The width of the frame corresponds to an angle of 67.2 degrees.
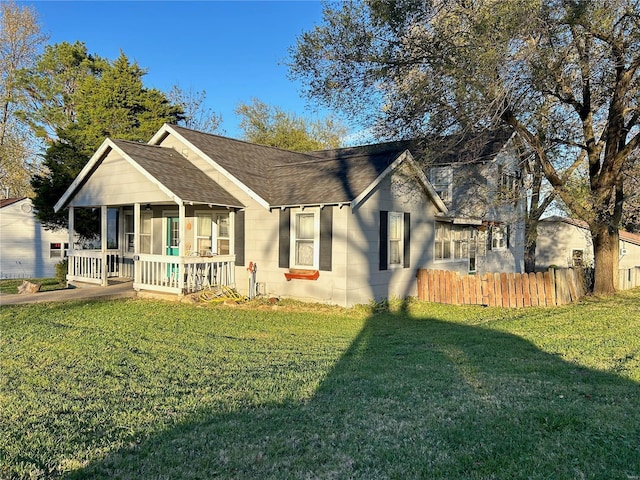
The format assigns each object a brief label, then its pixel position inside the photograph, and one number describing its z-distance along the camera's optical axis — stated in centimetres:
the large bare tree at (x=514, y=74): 1056
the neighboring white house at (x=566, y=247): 3133
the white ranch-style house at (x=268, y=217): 1290
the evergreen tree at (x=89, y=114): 1956
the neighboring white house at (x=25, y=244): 2580
